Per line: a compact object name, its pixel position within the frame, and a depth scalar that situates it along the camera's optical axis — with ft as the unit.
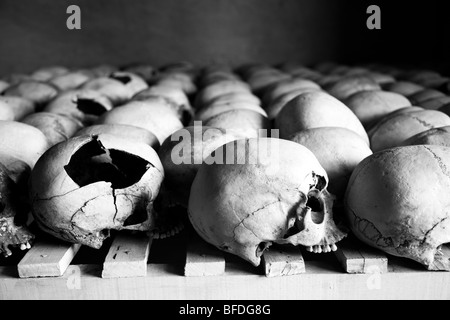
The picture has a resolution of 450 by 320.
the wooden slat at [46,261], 1.65
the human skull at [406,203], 1.53
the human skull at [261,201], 1.55
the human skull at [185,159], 1.95
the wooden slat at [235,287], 1.66
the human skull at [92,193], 1.66
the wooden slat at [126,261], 1.66
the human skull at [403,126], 2.25
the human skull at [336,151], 1.88
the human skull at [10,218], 1.74
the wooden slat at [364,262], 1.65
